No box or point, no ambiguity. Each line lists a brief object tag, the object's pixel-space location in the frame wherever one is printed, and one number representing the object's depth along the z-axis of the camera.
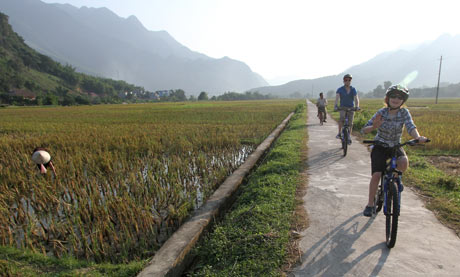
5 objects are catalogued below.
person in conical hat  5.00
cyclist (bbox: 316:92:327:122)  12.06
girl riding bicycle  2.66
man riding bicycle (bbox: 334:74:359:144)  6.36
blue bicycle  2.43
